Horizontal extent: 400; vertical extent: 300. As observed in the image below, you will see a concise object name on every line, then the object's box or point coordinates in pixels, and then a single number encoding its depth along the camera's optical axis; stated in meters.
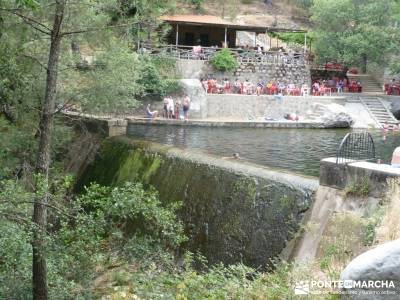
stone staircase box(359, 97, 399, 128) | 26.69
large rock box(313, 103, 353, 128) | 24.59
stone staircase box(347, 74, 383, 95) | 33.70
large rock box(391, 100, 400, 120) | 28.50
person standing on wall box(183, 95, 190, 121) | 24.83
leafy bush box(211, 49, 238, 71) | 30.34
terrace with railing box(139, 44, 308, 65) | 30.17
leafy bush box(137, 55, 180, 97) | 25.70
